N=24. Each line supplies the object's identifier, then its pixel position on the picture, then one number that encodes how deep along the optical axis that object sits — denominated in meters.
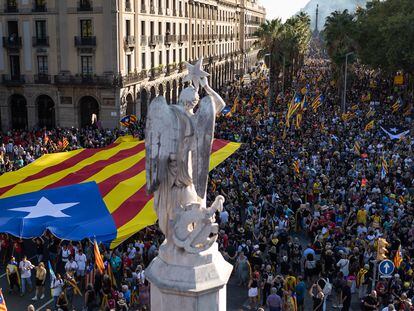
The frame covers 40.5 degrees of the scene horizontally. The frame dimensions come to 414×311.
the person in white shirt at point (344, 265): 14.52
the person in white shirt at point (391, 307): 11.59
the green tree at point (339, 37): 52.86
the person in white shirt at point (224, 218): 18.05
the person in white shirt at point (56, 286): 13.91
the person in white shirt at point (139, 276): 13.78
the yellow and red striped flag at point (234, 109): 37.91
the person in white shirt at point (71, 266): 14.98
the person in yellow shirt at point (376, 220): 16.66
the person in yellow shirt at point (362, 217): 17.75
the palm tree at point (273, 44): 58.69
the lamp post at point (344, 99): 42.28
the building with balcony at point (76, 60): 38.97
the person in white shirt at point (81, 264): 15.09
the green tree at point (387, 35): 41.34
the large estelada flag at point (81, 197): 15.44
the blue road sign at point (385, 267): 12.68
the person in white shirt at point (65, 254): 15.62
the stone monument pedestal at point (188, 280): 6.14
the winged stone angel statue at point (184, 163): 6.22
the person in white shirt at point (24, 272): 15.00
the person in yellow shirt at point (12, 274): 15.06
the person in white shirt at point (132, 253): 15.48
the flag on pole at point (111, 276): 14.33
